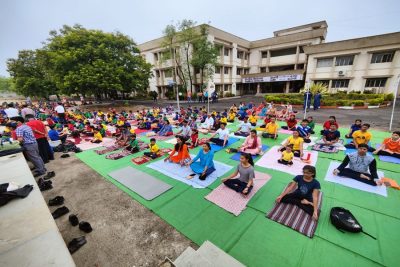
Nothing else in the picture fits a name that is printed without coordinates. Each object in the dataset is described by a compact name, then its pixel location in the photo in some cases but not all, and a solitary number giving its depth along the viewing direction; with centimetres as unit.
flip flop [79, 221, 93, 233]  362
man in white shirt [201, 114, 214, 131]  1089
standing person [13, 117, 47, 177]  540
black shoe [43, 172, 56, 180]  570
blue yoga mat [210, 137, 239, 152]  765
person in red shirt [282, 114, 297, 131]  963
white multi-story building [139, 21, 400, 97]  2303
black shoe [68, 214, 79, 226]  379
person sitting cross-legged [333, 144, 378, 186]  458
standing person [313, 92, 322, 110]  1678
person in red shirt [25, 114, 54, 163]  623
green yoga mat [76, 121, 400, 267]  287
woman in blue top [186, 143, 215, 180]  524
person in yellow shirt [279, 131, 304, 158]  631
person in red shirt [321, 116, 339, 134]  765
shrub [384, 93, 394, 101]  1945
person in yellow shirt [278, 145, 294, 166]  592
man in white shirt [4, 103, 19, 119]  1068
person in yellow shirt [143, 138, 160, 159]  702
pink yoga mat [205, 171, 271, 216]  401
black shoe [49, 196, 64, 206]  447
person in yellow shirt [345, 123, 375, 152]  658
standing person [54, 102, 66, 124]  1314
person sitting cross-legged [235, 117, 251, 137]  958
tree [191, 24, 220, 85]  2633
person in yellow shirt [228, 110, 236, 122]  1296
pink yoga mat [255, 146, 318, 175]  566
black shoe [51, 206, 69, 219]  407
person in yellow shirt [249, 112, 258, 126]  1175
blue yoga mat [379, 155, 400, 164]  584
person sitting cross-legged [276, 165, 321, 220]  355
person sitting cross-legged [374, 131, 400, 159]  607
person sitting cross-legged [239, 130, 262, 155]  687
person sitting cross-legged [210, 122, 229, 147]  792
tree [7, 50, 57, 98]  2767
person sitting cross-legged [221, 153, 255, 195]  426
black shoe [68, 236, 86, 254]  321
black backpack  323
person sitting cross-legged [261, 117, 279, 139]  871
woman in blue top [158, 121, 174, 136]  1023
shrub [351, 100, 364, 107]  1720
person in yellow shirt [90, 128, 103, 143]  925
